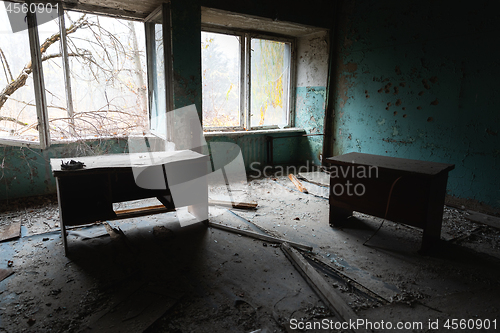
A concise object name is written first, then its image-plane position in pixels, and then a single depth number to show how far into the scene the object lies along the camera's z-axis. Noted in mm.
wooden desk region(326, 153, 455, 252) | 2781
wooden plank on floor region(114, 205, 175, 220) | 3148
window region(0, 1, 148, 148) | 3902
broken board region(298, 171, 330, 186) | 5164
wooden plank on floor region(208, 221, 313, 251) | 2900
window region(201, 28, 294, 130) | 5547
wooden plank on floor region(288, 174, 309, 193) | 4830
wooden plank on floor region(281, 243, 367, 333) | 1950
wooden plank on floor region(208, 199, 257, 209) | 4062
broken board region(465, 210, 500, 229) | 3477
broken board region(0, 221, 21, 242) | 3070
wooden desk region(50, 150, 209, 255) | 2859
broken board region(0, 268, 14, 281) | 2401
